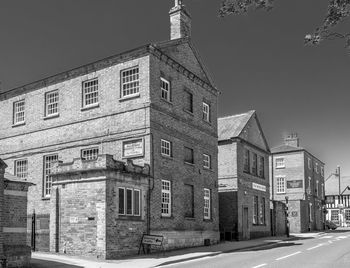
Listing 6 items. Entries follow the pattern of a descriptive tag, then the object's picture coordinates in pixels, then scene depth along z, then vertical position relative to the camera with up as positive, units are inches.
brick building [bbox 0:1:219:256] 1002.1 +150.4
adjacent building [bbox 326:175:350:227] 2989.7 -63.9
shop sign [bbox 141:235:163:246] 886.8 -82.8
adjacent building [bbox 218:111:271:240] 1375.5 +42.4
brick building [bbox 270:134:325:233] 2169.0 +65.0
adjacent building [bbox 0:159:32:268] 680.4 -36.9
